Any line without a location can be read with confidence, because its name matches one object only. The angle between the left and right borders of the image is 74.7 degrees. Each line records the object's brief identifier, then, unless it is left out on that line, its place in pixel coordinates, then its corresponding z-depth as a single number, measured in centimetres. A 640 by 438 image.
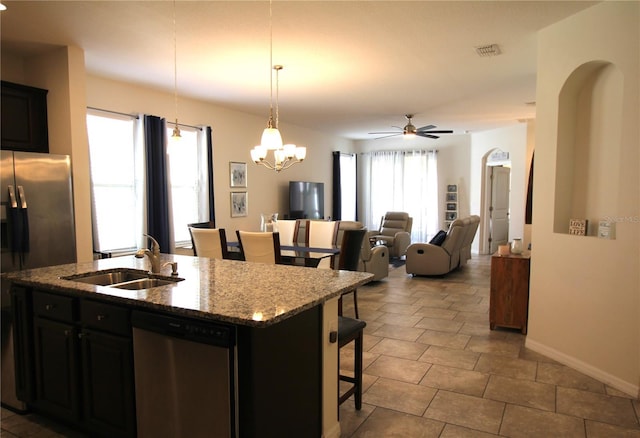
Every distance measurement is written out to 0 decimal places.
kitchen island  181
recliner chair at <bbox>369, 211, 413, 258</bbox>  870
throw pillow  687
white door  952
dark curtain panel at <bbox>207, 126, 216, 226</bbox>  625
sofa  677
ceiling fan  678
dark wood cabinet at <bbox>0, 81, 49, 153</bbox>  388
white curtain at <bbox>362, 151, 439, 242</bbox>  1021
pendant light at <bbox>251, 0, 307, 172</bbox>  335
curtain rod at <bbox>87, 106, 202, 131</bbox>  484
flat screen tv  814
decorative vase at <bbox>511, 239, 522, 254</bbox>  428
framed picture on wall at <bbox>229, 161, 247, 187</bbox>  682
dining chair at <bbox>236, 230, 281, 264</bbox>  403
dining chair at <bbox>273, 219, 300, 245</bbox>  595
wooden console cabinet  411
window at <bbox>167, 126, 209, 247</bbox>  597
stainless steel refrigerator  343
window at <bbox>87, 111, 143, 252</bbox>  488
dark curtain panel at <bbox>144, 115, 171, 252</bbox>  536
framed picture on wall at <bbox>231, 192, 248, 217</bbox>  686
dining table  437
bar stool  262
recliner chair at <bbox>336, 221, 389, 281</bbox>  604
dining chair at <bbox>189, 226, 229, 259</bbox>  441
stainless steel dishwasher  181
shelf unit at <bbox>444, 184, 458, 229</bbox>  1002
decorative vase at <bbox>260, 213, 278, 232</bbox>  558
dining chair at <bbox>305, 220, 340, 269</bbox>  540
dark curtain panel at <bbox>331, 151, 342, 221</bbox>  995
